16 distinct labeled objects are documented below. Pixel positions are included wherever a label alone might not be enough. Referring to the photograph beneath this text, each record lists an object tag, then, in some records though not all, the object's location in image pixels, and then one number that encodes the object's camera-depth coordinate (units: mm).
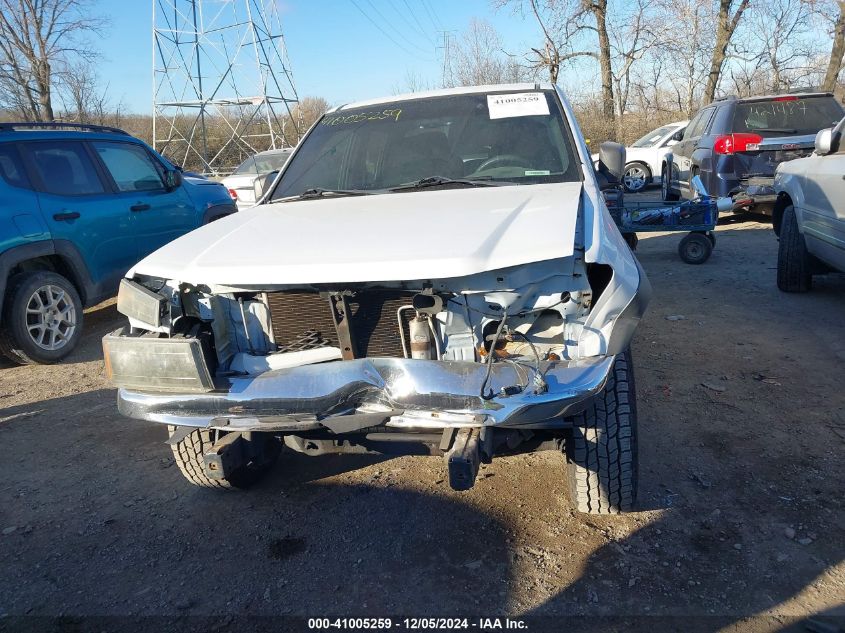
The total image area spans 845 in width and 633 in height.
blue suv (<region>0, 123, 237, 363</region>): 5270
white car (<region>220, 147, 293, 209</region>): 10688
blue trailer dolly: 7379
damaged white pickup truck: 2266
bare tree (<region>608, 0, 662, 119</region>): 21156
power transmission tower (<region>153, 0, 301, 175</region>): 20812
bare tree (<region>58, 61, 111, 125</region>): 18281
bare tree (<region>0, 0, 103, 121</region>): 15648
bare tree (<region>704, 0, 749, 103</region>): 19438
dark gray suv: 8469
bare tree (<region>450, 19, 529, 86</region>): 21703
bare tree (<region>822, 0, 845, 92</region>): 18969
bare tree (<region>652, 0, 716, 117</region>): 21188
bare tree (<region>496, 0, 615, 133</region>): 20125
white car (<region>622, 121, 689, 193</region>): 14148
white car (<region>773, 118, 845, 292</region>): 4938
